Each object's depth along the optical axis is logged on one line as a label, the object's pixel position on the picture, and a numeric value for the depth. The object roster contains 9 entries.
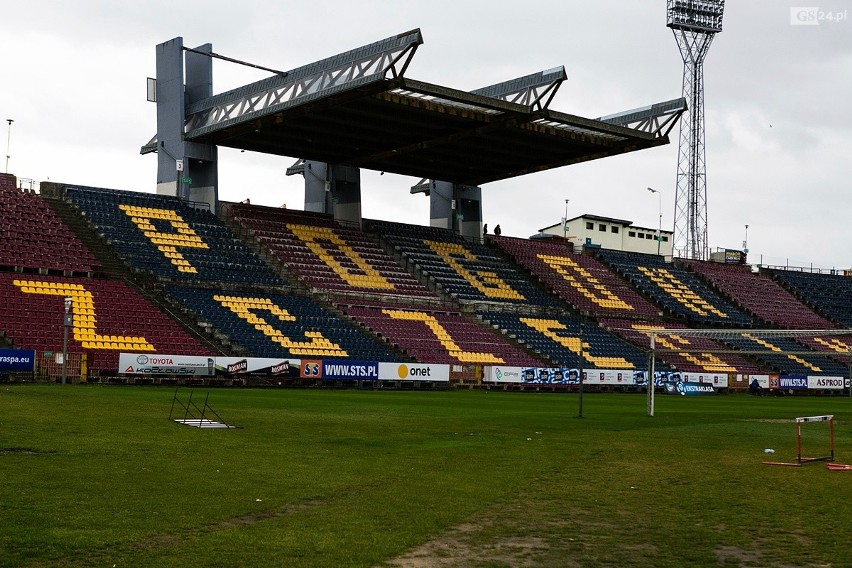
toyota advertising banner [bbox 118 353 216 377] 48.22
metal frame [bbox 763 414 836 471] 20.27
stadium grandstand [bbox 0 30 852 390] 54.53
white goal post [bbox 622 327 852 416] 36.18
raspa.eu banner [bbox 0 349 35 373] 44.19
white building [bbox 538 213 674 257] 110.69
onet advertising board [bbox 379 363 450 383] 57.31
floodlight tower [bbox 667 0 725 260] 100.12
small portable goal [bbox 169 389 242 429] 25.99
